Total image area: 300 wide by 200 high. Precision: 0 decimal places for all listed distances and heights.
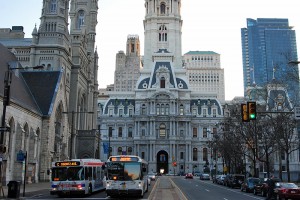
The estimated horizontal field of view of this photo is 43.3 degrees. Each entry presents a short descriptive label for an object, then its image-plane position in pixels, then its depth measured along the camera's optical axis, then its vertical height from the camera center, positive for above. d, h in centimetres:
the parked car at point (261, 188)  3279 -305
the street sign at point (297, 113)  2497 +272
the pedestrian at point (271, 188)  2702 -240
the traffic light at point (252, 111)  2289 +261
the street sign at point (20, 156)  2817 -15
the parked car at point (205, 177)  7619 -456
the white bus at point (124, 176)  2609 -152
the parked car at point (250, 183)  3728 -285
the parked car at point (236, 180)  4606 -314
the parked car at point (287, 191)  2663 -259
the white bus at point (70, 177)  2748 -169
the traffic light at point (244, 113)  2334 +253
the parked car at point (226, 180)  4954 -341
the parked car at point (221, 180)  5342 -363
